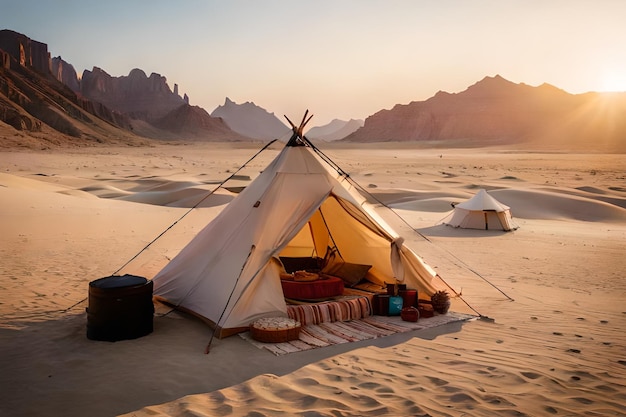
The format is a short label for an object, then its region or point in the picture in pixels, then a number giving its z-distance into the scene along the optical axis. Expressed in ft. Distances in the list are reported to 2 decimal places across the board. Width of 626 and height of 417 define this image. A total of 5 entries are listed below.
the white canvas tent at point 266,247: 22.16
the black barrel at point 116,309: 20.18
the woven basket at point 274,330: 20.45
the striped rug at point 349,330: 20.20
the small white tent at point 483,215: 54.54
